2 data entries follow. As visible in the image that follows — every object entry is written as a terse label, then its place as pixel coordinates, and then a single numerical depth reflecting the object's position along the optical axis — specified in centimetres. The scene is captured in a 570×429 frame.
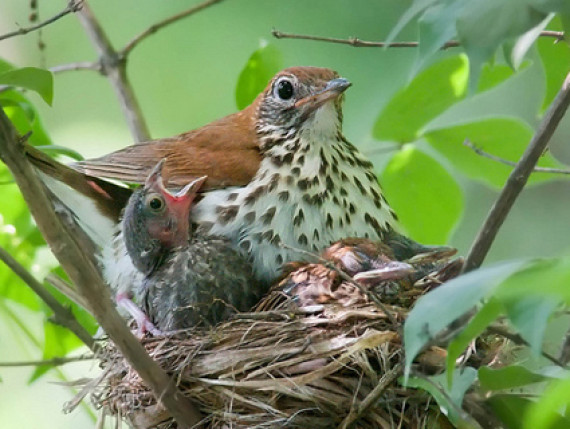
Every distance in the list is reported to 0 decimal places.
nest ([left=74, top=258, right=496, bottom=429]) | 544
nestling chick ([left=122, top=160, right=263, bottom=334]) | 656
